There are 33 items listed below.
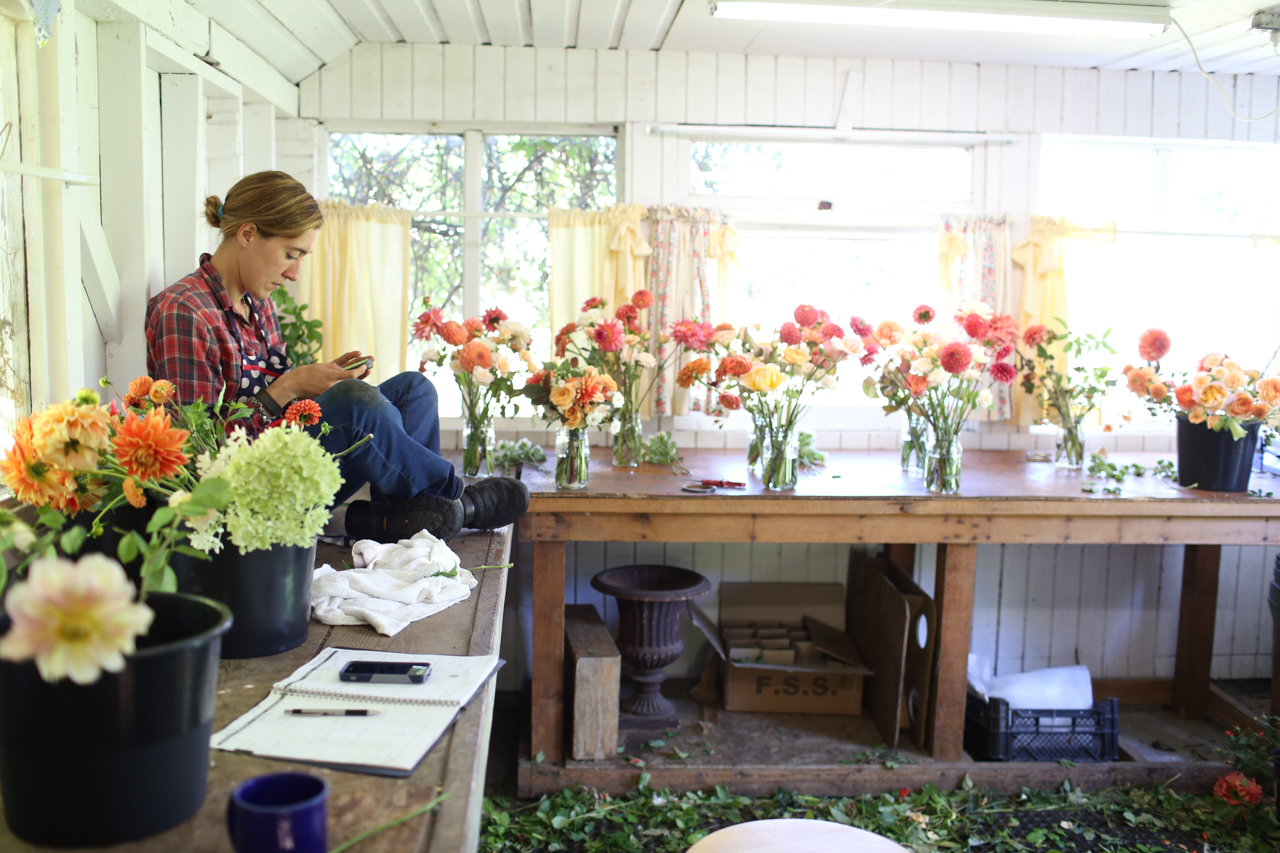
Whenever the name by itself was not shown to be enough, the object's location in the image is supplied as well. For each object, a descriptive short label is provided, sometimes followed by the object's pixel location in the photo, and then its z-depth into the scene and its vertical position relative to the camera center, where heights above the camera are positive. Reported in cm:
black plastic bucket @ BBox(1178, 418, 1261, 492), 319 -37
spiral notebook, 117 -52
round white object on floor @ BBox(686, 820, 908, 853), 203 -110
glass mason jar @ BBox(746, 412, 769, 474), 320 -35
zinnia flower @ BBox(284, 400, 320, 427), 151 -13
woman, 225 -12
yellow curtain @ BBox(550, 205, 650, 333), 387 +34
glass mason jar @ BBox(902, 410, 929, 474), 327 -34
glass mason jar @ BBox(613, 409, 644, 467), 343 -37
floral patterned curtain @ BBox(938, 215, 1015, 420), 397 +35
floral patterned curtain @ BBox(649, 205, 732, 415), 387 +29
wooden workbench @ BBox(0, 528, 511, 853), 100 -53
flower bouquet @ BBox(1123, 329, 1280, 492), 314 -21
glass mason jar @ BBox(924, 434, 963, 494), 309 -39
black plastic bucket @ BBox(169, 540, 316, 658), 146 -41
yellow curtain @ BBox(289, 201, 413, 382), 378 +20
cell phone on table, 141 -51
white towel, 172 -50
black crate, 328 -136
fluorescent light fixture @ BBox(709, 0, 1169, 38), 312 +112
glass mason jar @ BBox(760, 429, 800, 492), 311 -40
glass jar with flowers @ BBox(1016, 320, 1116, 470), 353 -16
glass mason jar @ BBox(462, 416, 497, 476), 321 -37
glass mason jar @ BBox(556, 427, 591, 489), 304 -39
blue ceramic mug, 89 -47
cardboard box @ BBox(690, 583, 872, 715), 355 -125
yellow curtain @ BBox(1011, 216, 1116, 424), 398 +30
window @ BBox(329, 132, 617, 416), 395 +60
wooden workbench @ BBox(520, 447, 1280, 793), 301 -58
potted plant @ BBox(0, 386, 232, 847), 81 -36
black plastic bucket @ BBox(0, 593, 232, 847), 91 -42
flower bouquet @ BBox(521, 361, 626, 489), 283 -21
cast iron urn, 338 -105
